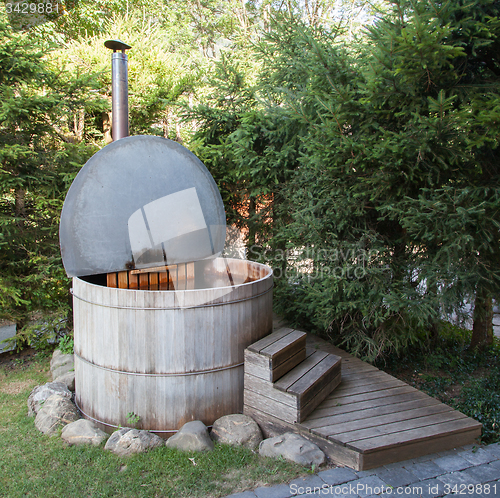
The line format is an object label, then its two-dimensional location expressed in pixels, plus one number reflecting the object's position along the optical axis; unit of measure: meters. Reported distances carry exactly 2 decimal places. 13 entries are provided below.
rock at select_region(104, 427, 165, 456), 3.35
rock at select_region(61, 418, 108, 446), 3.51
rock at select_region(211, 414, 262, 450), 3.52
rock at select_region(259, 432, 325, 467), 3.21
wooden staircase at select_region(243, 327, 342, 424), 3.51
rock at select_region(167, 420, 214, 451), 3.38
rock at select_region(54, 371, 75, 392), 4.61
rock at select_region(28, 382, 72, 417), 4.18
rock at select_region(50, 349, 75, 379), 5.05
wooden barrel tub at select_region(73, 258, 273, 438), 3.55
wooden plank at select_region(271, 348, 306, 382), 3.64
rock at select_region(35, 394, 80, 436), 3.79
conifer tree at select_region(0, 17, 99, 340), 5.12
